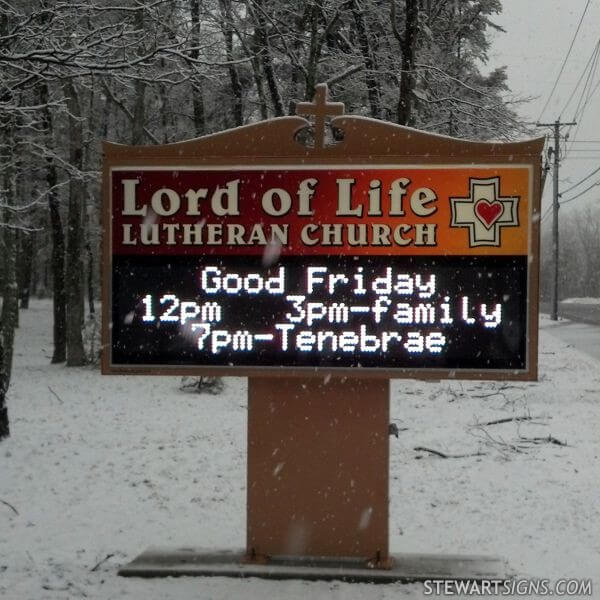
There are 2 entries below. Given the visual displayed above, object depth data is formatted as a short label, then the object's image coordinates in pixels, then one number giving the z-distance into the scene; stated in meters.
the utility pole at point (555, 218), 41.93
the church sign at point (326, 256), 5.50
